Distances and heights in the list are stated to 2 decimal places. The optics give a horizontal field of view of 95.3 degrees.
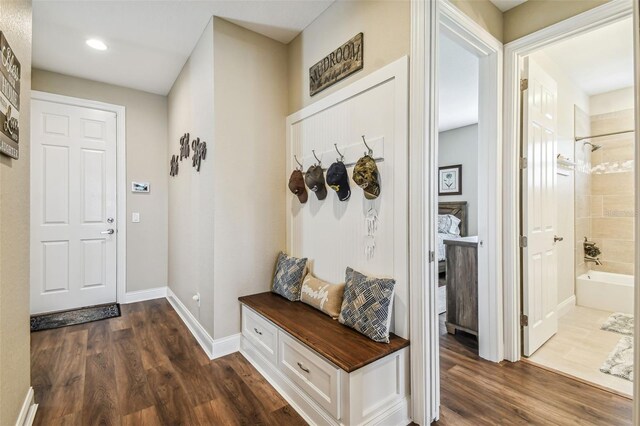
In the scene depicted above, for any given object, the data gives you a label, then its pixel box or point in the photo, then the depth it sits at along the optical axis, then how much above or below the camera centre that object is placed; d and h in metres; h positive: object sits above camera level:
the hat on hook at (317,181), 2.17 +0.25
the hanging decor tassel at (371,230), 1.81 -0.10
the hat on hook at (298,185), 2.37 +0.23
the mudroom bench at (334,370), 1.42 -0.85
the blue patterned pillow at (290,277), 2.27 -0.52
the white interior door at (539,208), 2.27 +0.05
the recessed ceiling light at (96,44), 2.60 +1.55
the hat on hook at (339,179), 1.96 +0.23
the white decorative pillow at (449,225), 5.15 -0.20
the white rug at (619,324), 2.74 -1.09
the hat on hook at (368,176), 1.73 +0.22
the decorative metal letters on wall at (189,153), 2.52 +0.60
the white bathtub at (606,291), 3.20 -0.89
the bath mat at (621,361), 2.05 -1.11
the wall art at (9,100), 1.20 +0.50
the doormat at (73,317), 2.89 -1.09
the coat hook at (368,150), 1.82 +0.40
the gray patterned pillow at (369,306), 1.58 -0.53
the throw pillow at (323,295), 1.93 -0.57
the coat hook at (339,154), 2.04 +0.42
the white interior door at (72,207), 3.12 +0.08
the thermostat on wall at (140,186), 3.62 +0.34
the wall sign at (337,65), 1.93 +1.07
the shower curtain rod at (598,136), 3.51 +0.95
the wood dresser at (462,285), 2.51 -0.63
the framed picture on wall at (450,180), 5.59 +0.66
